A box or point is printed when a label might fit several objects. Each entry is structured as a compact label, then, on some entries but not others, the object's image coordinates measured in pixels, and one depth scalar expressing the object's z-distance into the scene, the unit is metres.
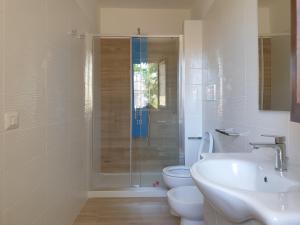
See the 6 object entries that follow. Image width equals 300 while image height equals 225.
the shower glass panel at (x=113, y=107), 4.12
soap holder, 2.07
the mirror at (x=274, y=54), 1.42
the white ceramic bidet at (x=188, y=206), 2.04
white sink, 0.72
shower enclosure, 3.73
